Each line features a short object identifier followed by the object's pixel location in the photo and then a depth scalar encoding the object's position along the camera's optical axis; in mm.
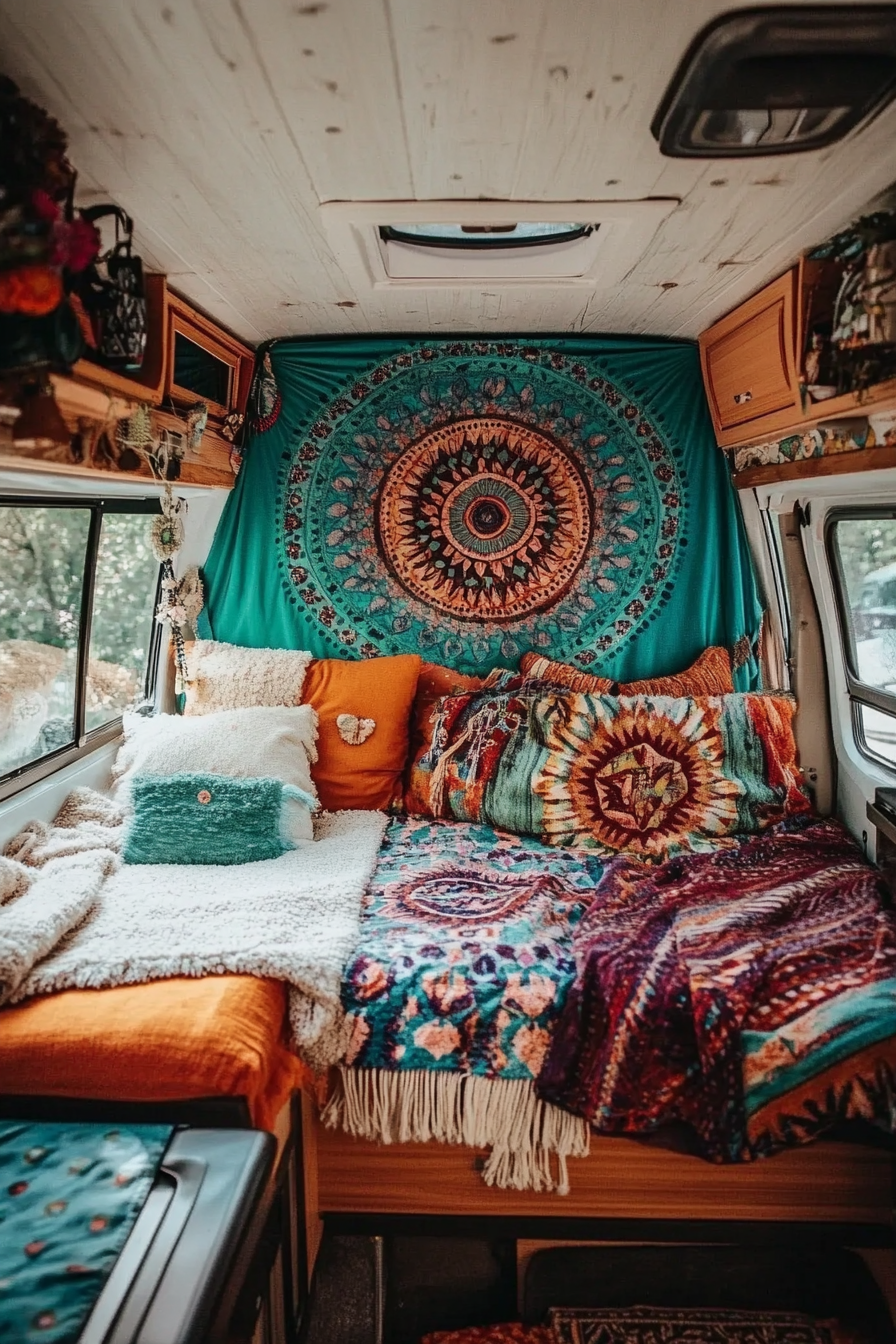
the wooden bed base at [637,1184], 1974
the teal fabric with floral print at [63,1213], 1097
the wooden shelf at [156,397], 1694
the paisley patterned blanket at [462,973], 1959
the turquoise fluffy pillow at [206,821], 2475
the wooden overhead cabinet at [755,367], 2232
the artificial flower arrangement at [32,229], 1291
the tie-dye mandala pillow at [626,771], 2734
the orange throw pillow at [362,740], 2959
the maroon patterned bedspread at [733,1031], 1833
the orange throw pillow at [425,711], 2932
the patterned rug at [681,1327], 1906
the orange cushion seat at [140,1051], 1687
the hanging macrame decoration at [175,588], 2867
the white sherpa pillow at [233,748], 2672
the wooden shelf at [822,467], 1971
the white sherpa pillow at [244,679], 3006
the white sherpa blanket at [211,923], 1920
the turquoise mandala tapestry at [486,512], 3170
